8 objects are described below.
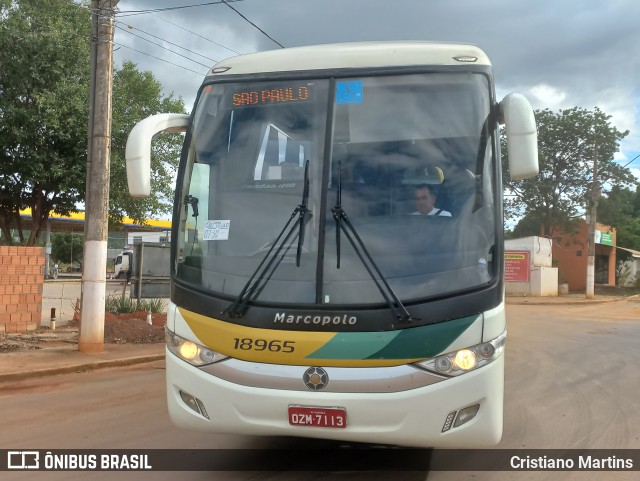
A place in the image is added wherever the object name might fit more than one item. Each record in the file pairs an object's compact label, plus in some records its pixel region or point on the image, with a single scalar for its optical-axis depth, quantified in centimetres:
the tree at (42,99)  1667
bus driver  423
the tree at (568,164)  4172
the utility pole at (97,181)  988
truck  3819
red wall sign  3541
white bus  386
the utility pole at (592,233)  3319
